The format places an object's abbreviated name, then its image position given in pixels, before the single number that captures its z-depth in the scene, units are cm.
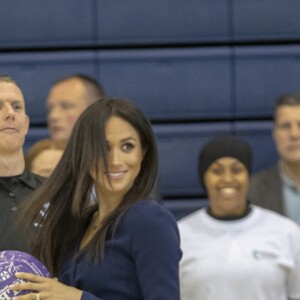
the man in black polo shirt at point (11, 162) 772
